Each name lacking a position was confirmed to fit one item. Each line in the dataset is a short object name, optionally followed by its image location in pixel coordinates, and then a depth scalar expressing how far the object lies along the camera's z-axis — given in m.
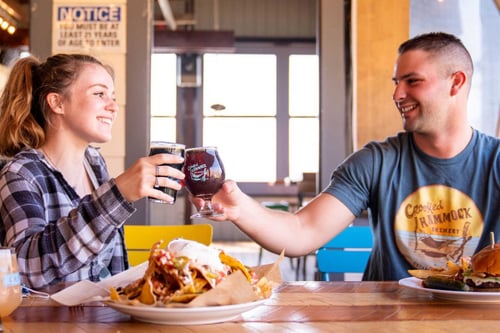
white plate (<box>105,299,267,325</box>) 1.09
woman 1.57
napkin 1.35
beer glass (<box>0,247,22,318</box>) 1.20
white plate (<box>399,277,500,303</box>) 1.33
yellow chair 2.36
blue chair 2.42
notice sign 3.41
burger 1.39
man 2.00
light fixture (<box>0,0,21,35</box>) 3.64
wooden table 1.14
